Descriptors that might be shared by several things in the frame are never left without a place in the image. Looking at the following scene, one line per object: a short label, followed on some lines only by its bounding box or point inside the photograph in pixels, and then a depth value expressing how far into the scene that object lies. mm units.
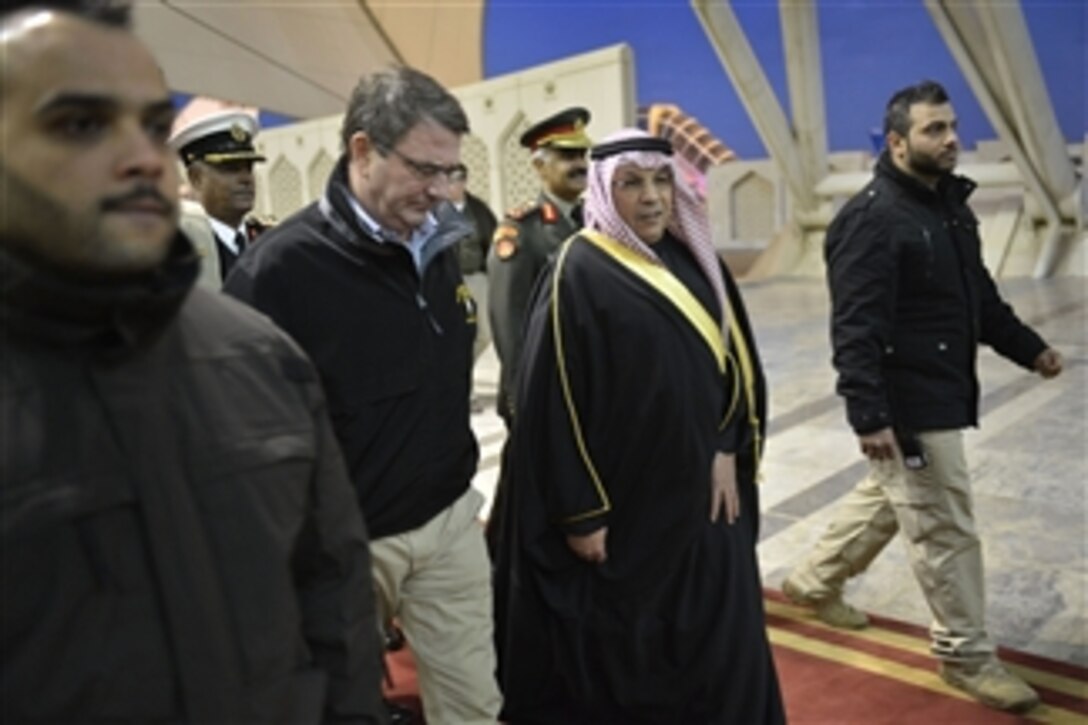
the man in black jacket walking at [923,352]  2715
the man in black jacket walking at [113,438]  943
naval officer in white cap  2932
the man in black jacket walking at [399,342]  1999
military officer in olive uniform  3373
